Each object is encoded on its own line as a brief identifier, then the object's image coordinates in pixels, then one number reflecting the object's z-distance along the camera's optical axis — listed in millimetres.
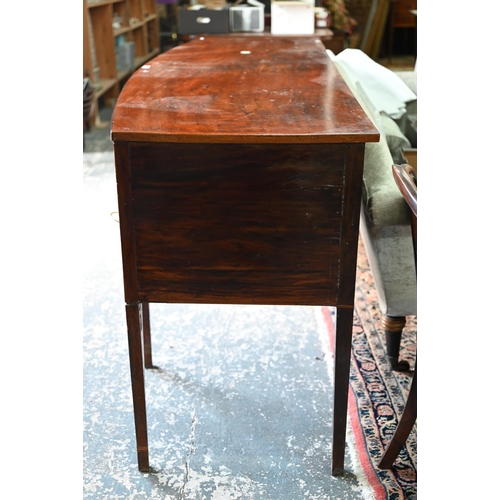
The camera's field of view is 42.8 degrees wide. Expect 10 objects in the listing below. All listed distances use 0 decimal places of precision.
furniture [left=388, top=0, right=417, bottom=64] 8046
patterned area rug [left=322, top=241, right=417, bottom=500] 1609
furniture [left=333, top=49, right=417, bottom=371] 1729
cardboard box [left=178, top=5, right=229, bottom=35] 3818
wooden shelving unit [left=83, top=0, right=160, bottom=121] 5012
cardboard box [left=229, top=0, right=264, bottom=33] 3873
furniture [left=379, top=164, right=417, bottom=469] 1537
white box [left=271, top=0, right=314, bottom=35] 3682
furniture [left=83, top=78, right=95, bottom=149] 4270
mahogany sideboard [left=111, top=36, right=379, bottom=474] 1297
